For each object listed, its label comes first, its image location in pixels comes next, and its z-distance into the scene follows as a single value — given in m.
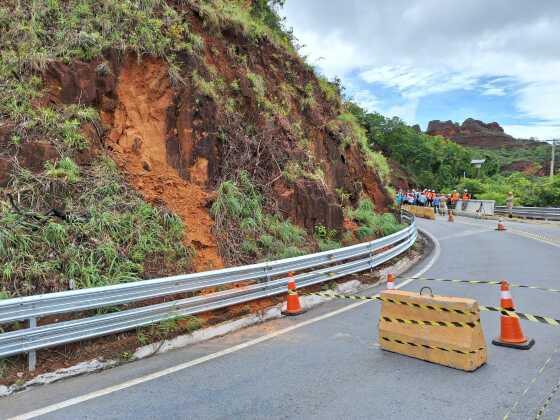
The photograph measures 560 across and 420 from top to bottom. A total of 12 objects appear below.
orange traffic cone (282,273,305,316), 7.36
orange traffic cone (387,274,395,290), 6.54
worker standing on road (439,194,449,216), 36.28
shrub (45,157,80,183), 7.20
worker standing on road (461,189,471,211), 35.41
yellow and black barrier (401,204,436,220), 32.00
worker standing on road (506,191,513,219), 31.02
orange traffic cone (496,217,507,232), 21.27
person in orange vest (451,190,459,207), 37.34
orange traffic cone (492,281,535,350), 5.50
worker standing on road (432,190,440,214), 37.12
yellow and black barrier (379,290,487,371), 4.94
